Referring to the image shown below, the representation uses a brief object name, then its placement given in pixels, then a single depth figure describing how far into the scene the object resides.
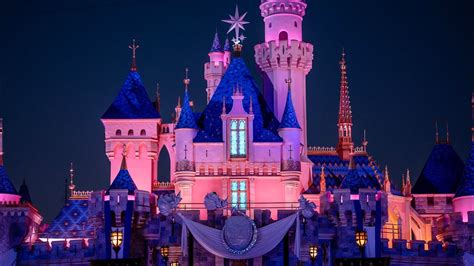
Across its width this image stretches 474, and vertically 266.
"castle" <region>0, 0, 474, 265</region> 72.94
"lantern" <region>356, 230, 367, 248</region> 68.69
